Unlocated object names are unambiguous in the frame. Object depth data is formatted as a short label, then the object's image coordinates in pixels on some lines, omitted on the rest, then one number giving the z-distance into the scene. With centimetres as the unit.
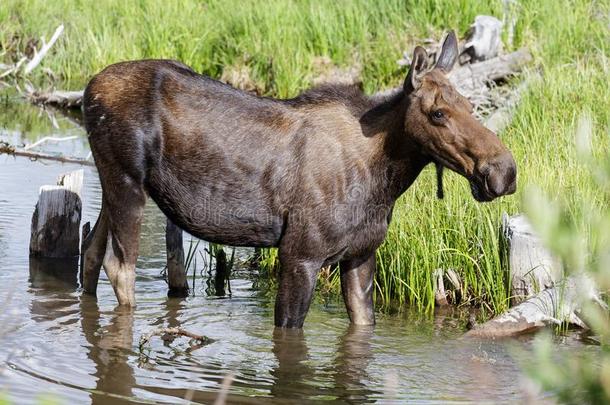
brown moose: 1277
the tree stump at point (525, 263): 1431
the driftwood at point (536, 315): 1367
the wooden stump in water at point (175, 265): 1554
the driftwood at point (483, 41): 2581
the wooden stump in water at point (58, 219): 1678
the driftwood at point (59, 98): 2853
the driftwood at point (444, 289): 1528
